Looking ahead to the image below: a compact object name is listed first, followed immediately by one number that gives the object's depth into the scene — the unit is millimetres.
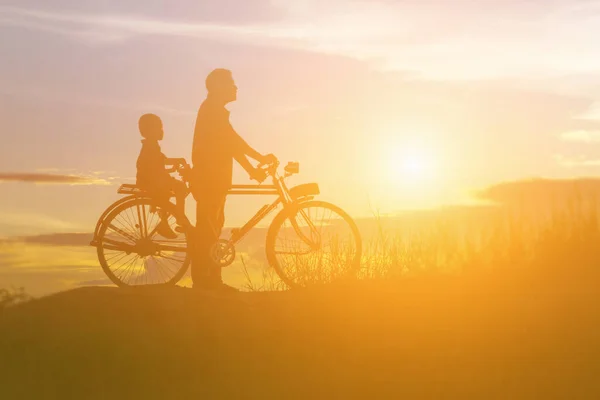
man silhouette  9016
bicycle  9164
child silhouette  9328
